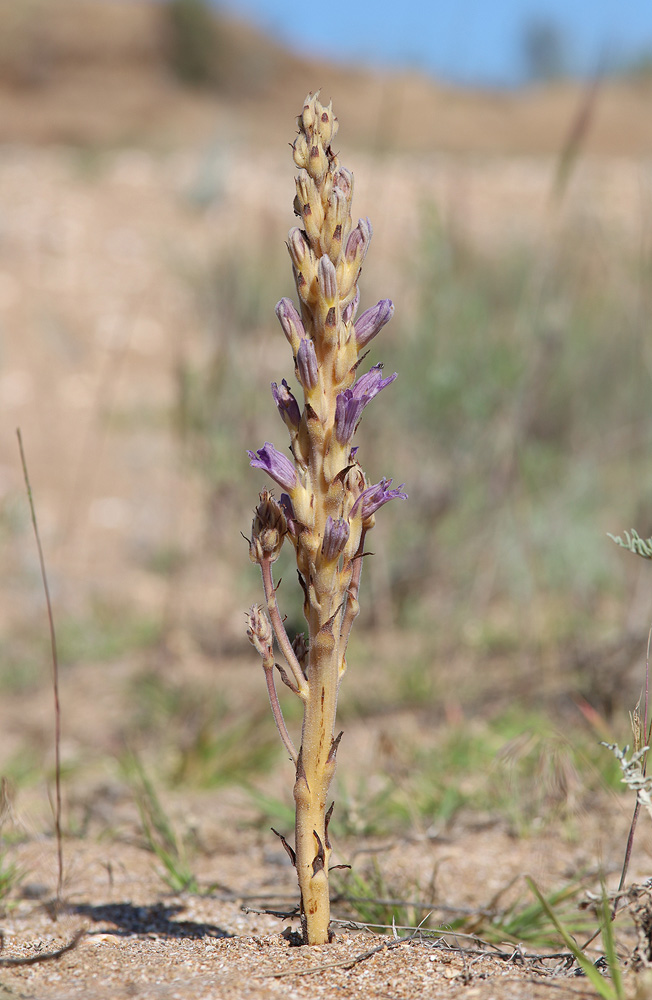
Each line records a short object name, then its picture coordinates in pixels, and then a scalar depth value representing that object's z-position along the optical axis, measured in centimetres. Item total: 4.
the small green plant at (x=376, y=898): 156
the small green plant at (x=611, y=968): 144
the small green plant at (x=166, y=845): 160
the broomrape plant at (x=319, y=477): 147
